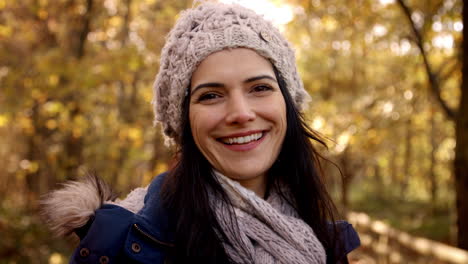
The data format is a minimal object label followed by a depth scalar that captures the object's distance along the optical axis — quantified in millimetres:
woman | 1749
